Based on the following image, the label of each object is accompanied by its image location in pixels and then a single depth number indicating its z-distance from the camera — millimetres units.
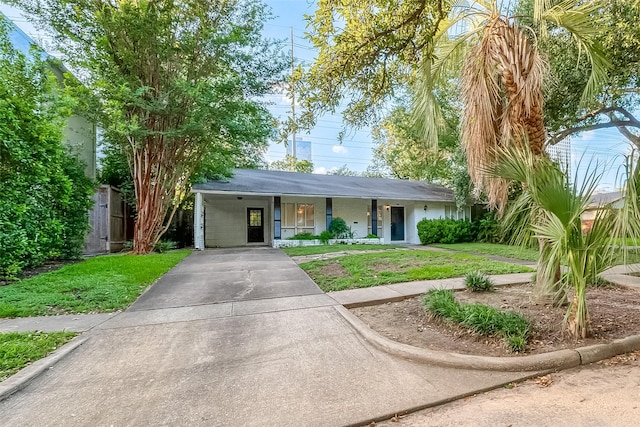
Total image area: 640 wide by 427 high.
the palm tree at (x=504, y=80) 4480
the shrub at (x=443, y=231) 15359
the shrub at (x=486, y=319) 3155
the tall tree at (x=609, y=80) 6943
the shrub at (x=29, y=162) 6020
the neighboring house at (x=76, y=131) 8960
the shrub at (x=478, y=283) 5344
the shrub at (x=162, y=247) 11508
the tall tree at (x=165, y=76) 8812
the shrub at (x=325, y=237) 14523
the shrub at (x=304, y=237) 14438
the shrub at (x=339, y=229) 14969
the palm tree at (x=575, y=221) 3027
